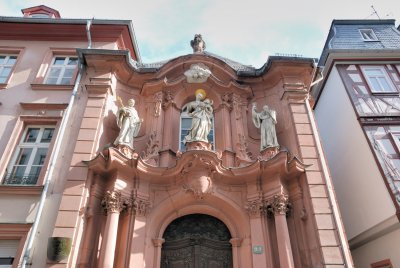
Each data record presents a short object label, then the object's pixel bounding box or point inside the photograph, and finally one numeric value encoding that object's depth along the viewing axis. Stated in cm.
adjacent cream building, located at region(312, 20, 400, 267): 868
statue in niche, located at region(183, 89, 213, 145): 848
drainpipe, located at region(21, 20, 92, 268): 651
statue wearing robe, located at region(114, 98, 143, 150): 826
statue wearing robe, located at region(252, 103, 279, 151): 850
